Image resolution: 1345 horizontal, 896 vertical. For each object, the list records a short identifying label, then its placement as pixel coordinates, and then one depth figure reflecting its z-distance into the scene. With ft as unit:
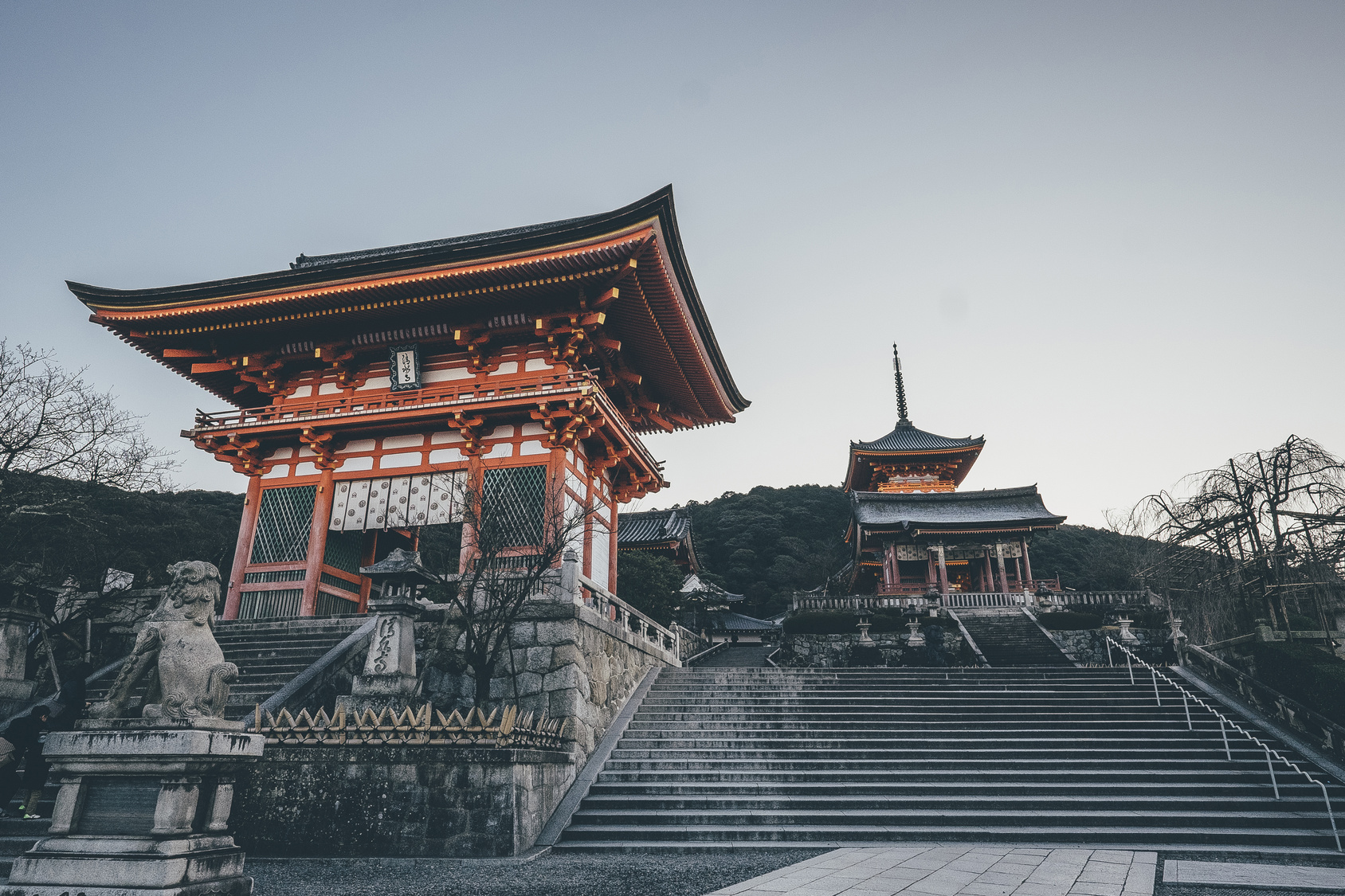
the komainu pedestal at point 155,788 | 15.33
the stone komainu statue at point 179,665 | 16.99
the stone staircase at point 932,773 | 27.37
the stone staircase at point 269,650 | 35.68
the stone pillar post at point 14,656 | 37.27
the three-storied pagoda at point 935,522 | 103.96
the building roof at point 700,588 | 107.45
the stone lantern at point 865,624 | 74.28
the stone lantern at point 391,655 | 33.55
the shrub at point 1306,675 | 33.88
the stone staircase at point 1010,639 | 67.62
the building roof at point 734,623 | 118.52
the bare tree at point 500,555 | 33.88
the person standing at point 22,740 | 25.75
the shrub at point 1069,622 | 75.61
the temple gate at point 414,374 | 48.47
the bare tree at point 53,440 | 44.24
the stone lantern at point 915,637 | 72.43
